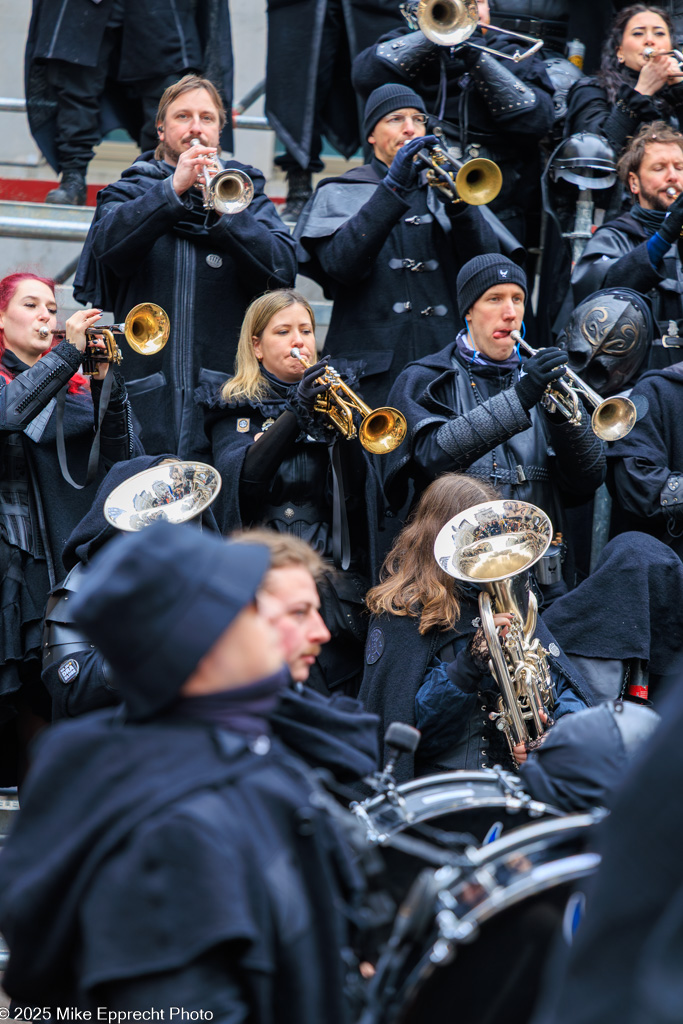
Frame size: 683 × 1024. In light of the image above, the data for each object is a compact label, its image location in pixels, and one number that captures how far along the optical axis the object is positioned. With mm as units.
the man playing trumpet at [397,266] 11180
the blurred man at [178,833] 4160
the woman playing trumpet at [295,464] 9211
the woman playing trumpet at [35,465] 9375
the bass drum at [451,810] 5480
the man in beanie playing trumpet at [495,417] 9352
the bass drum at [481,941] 4469
